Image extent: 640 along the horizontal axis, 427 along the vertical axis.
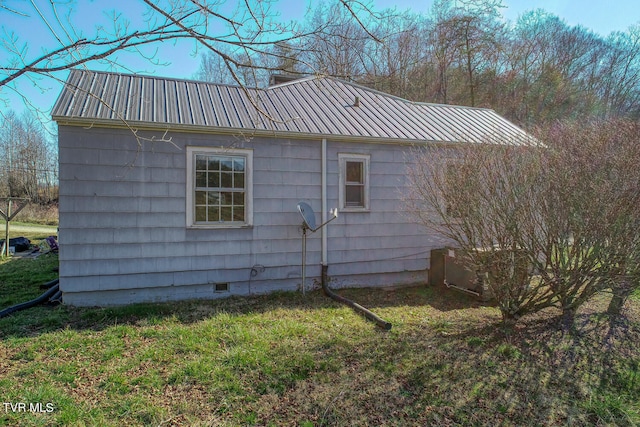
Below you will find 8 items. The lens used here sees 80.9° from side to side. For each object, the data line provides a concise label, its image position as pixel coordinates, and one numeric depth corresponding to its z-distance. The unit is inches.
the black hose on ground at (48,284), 245.3
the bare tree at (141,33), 129.0
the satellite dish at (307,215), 226.5
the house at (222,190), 206.4
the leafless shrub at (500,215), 171.9
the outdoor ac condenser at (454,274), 234.1
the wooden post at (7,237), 387.9
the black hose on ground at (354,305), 184.4
